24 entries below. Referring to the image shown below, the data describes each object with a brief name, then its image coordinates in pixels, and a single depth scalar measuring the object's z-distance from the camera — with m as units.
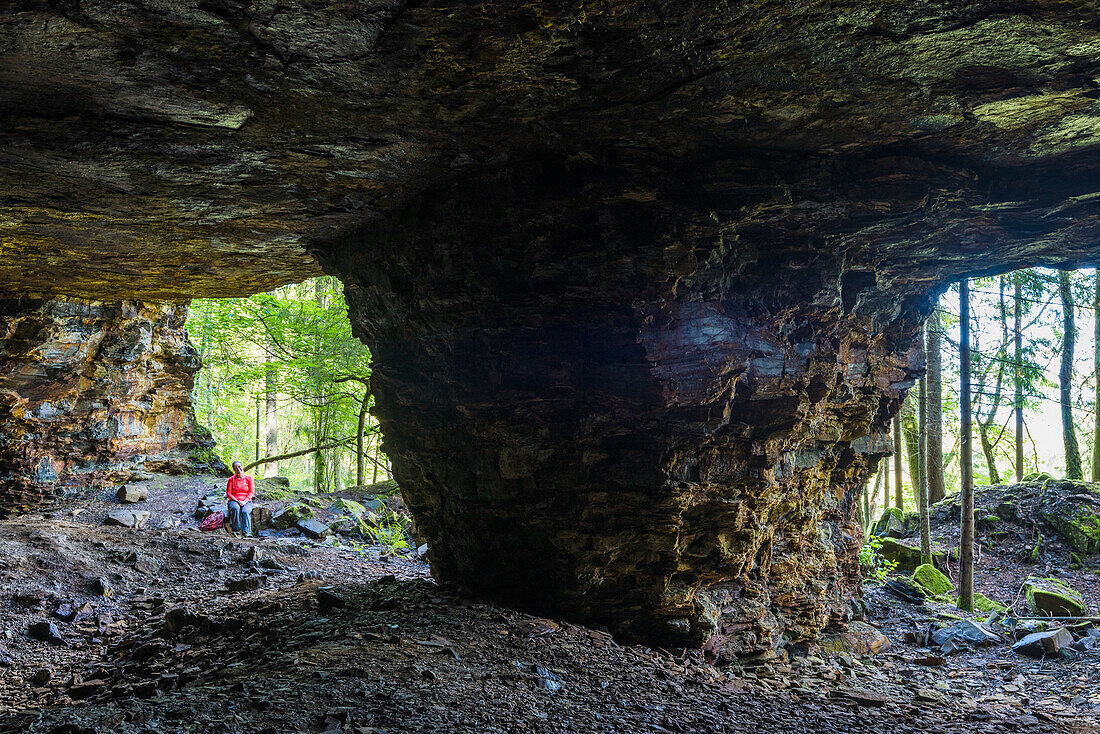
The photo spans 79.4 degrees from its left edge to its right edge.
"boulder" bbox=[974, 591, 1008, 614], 12.59
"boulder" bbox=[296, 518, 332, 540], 14.09
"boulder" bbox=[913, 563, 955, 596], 13.76
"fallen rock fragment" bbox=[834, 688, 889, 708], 6.35
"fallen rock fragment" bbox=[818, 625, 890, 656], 8.94
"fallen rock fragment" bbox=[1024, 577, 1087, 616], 11.56
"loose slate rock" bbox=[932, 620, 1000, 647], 10.39
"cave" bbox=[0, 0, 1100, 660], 3.85
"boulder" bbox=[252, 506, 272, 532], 14.25
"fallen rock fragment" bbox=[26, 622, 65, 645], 8.34
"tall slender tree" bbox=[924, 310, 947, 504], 13.66
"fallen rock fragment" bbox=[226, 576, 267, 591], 10.28
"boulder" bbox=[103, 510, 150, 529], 12.62
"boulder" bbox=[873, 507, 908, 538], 18.47
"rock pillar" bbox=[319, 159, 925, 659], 6.27
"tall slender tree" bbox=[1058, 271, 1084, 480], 16.78
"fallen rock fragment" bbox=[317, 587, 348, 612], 7.58
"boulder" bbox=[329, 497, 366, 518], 15.41
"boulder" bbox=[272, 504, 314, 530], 14.46
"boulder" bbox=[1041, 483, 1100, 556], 14.81
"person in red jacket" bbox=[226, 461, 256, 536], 13.48
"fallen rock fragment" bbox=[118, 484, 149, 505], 13.84
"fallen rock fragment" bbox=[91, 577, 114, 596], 9.91
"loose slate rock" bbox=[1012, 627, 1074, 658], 9.64
